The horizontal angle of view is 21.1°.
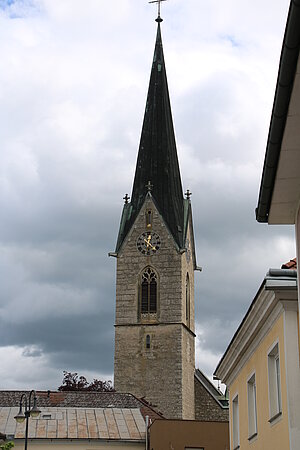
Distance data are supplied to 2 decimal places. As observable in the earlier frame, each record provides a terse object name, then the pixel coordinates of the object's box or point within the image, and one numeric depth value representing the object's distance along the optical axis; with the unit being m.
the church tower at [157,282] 53.75
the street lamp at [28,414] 23.38
